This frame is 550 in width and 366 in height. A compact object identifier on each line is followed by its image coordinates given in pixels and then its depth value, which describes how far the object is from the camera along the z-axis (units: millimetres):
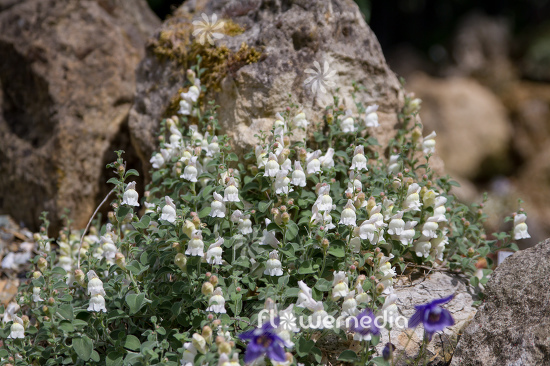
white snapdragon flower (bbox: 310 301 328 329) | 2500
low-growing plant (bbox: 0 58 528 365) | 2547
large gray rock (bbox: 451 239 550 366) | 2568
